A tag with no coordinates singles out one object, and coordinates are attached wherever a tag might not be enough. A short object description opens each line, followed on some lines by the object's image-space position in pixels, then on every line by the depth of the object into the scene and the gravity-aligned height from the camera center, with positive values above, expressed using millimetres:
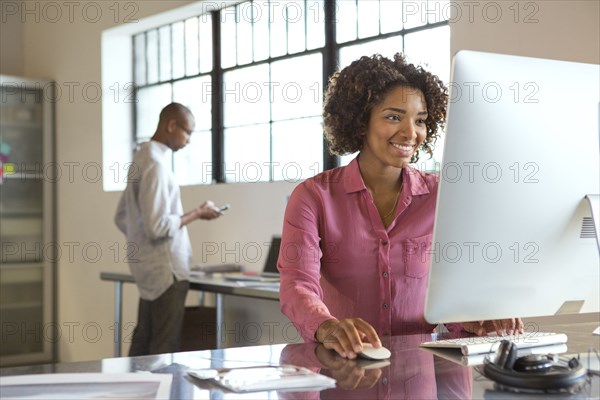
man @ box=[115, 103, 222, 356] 8142 -55
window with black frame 8509 +1261
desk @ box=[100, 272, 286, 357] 7497 -390
